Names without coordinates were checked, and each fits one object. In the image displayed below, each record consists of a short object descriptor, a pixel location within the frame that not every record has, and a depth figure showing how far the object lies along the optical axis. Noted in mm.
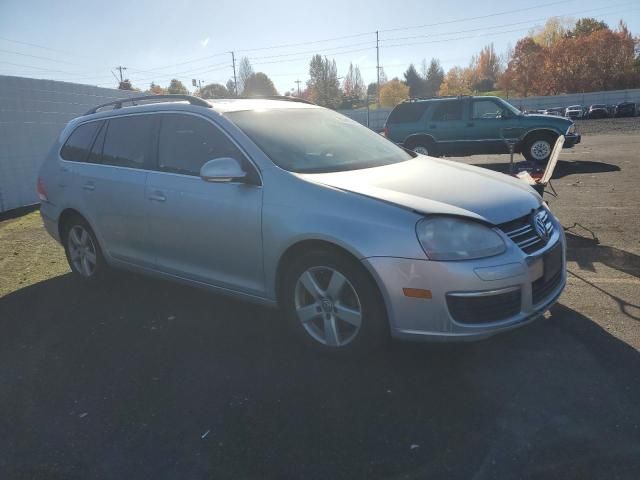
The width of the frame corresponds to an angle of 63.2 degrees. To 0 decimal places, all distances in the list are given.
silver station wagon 2945
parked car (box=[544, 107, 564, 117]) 47006
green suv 13398
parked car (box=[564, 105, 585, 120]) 49369
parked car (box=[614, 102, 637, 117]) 45344
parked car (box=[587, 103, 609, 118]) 47906
